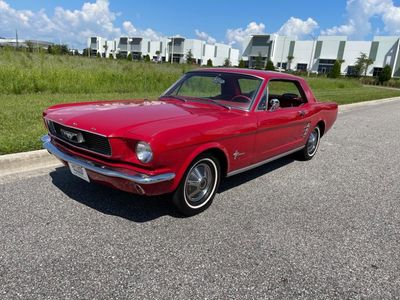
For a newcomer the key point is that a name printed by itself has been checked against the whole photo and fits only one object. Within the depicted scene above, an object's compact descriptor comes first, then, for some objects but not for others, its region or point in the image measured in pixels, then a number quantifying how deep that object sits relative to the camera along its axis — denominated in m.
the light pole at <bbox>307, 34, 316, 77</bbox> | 73.44
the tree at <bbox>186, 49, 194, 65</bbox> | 86.38
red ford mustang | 2.98
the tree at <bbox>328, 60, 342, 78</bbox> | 51.03
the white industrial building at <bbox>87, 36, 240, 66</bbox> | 101.12
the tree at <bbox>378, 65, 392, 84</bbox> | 51.84
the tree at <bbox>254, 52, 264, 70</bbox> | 78.75
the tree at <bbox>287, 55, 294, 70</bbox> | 79.38
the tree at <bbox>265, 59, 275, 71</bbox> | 52.38
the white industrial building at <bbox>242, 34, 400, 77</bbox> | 69.50
